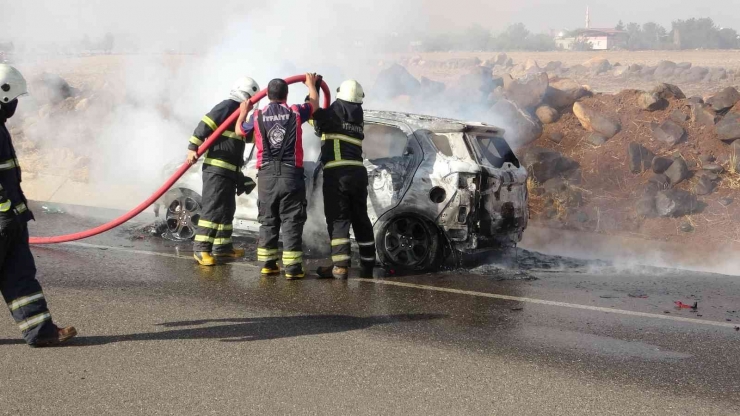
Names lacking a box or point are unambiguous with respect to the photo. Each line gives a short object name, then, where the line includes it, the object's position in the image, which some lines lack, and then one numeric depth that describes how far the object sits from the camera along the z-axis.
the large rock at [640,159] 13.09
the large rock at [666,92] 14.20
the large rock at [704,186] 12.54
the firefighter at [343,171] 8.31
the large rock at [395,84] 15.33
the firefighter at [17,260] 5.63
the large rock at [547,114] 14.41
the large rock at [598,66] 30.77
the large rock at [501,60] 35.69
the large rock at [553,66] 32.12
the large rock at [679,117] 13.74
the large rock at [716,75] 25.27
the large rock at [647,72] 27.61
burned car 8.42
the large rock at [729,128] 13.09
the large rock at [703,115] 13.51
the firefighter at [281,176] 8.06
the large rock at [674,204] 12.16
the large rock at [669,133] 13.38
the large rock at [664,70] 26.64
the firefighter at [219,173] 8.59
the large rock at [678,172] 12.73
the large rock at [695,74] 25.83
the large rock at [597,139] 13.87
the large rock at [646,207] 12.23
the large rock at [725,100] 13.54
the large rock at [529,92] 14.63
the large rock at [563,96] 14.66
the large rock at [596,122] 13.91
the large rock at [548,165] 13.17
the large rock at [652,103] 14.09
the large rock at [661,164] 12.88
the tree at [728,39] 51.25
